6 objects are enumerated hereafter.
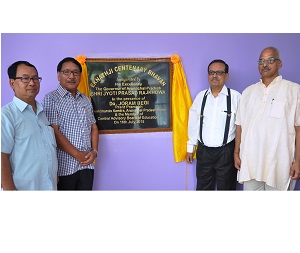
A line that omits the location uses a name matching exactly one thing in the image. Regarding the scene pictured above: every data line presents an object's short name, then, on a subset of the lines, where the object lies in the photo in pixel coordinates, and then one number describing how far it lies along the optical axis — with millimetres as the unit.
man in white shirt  2436
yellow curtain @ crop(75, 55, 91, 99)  2531
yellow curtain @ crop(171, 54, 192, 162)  2613
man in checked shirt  2193
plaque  2572
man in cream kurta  2201
